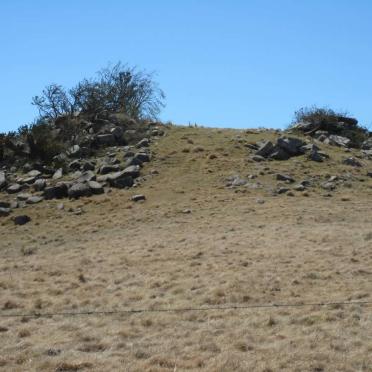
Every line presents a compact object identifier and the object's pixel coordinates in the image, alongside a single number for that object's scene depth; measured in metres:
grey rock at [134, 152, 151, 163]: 32.18
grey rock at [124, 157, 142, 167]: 31.70
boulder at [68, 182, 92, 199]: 28.45
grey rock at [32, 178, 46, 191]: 29.64
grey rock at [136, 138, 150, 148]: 34.91
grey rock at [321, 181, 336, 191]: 28.31
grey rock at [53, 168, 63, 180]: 30.99
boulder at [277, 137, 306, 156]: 33.16
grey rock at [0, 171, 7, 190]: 30.66
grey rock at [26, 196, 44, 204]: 27.98
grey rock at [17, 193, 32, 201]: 28.56
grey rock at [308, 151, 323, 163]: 32.16
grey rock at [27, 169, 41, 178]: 31.52
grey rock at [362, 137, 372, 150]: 38.20
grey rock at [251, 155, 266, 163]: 32.25
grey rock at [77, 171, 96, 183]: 29.95
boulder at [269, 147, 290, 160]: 32.53
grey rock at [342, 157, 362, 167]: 32.54
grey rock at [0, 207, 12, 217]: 26.66
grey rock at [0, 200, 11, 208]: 27.78
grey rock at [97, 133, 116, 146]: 35.50
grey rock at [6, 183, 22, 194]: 29.84
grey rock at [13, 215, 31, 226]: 25.48
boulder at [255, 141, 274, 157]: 33.19
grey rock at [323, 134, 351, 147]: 37.97
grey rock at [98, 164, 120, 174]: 31.06
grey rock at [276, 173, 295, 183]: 29.02
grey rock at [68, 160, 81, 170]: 32.28
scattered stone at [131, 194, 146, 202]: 27.38
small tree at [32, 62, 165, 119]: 40.25
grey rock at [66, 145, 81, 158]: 34.28
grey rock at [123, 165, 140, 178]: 30.36
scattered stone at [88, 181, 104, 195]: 28.69
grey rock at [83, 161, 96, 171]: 31.88
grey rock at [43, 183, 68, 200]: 28.47
